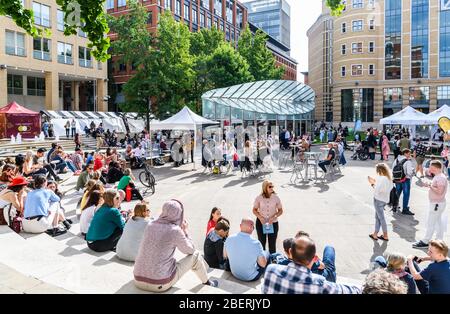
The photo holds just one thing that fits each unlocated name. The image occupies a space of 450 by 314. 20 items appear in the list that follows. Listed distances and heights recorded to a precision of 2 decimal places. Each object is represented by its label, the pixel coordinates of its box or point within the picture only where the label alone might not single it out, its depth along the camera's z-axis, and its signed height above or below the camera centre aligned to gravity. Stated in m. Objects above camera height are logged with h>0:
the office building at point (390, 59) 59.66 +13.28
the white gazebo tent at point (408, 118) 28.02 +1.66
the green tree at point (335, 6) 7.20 +2.56
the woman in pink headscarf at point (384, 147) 22.76 -0.38
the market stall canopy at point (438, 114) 27.36 +1.87
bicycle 14.16 -1.45
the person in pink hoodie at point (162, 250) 4.57 -1.30
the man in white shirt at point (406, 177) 10.62 -1.04
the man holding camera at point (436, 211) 7.79 -1.44
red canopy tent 32.00 +1.94
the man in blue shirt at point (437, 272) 4.76 -1.66
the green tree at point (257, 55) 48.91 +11.30
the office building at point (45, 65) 38.88 +8.98
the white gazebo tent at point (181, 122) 21.48 +1.16
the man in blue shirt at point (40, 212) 7.52 -1.38
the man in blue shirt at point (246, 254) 5.46 -1.61
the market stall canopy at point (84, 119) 39.22 +2.79
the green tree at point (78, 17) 6.73 +2.29
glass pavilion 30.33 +3.45
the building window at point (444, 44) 58.88 +14.88
